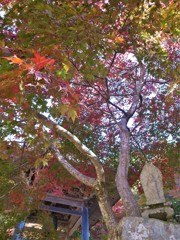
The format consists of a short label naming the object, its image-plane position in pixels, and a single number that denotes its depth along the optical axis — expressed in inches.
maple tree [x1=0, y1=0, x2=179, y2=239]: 122.7
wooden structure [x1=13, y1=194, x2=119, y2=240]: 312.3
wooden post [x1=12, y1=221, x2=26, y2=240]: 237.0
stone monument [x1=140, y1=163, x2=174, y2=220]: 157.3
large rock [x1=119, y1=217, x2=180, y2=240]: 145.9
